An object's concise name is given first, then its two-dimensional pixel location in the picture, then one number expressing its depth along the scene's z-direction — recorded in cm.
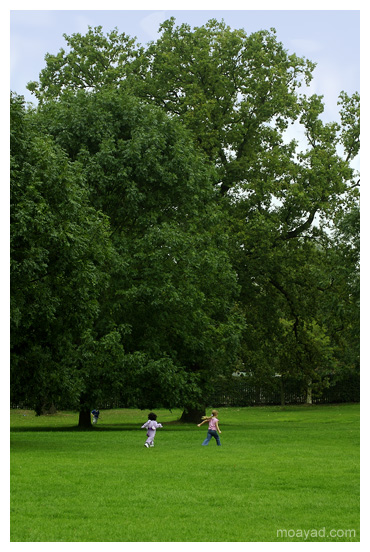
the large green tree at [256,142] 4041
